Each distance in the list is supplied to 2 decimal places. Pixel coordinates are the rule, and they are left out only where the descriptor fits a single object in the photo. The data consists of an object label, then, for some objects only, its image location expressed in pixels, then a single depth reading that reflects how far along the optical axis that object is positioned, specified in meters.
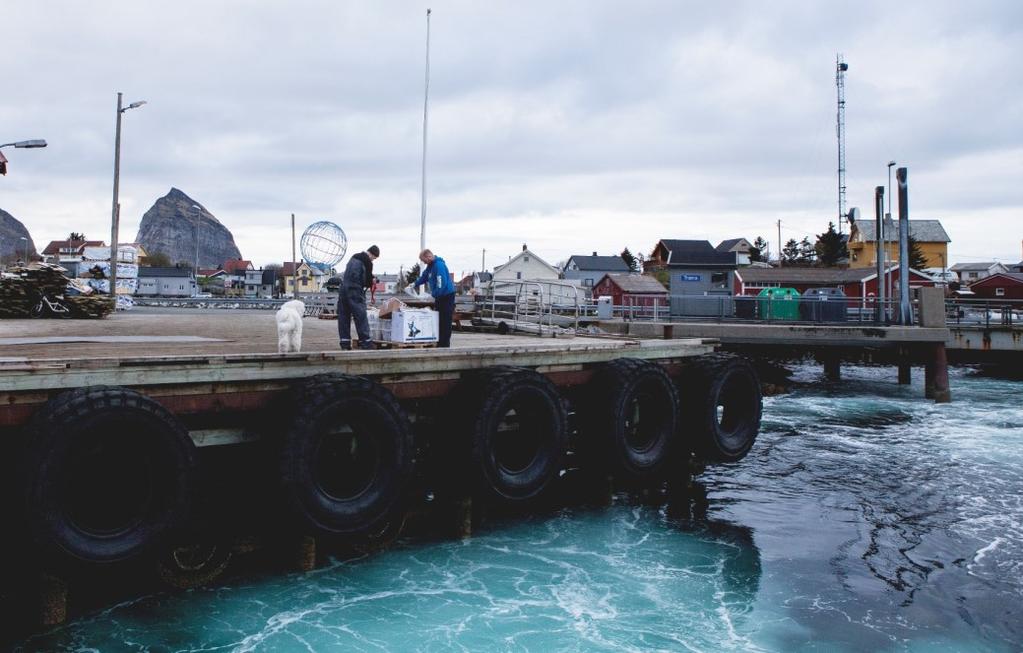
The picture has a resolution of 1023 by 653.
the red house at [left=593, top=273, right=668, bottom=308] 58.26
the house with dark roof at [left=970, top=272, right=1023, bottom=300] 65.75
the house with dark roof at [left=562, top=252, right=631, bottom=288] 88.75
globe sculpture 12.70
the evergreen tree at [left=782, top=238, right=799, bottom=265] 115.59
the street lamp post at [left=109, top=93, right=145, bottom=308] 24.22
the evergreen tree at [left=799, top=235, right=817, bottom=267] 108.79
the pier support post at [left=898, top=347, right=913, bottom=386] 30.08
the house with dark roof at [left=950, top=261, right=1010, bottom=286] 106.43
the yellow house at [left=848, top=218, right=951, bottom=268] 77.81
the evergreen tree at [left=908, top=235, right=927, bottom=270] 74.89
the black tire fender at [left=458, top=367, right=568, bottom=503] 9.05
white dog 8.36
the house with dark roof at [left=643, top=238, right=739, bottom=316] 50.12
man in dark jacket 10.05
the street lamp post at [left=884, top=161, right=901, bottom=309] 35.61
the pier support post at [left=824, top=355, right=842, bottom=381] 32.22
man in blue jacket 10.64
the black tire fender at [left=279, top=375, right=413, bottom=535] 7.55
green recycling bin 29.61
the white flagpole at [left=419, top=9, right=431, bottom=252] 21.49
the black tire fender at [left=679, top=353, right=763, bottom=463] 12.20
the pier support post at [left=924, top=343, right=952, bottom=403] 25.56
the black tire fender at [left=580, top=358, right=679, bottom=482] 10.70
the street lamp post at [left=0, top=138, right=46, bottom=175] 17.95
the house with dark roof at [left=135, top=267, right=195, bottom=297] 97.31
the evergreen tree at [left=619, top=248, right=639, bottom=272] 115.39
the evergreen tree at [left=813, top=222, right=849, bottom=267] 93.88
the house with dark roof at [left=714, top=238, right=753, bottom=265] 102.44
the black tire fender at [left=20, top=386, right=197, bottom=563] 6.18
